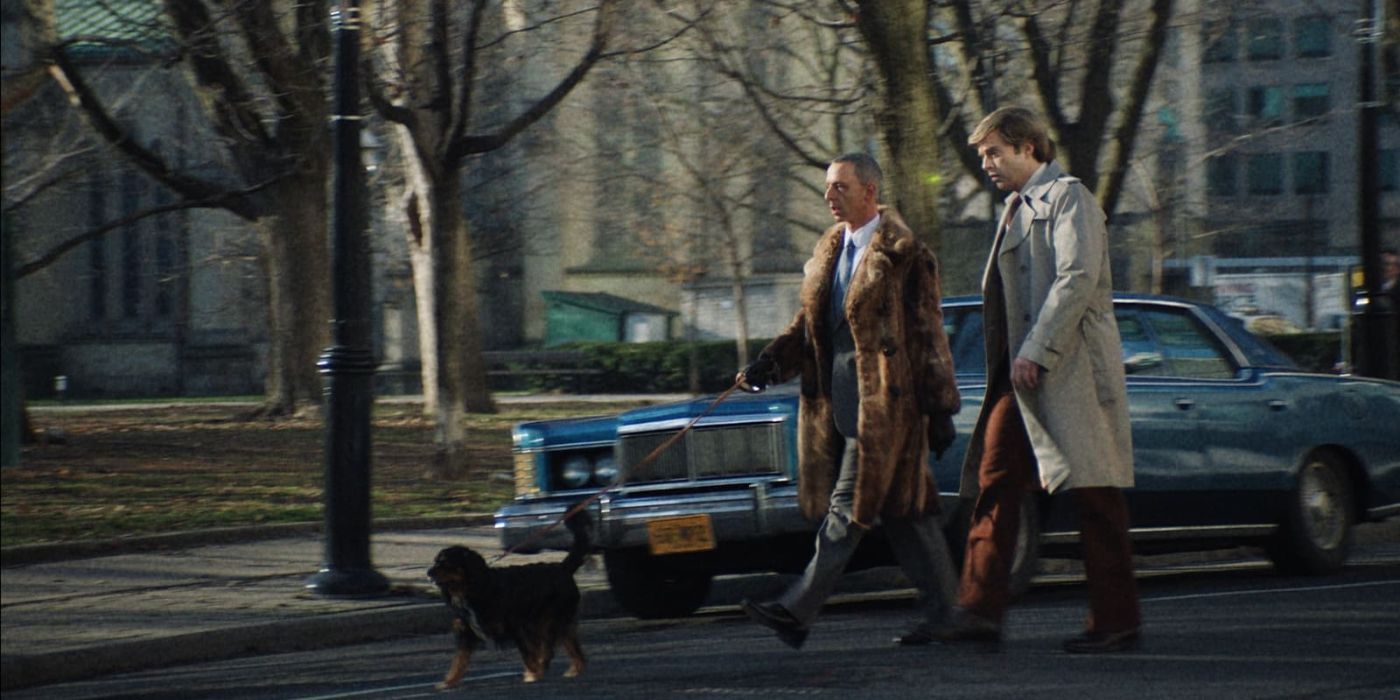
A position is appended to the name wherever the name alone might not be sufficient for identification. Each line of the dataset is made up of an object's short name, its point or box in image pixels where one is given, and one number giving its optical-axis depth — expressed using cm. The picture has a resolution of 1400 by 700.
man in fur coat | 1398
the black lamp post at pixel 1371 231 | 2887
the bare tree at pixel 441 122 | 3247
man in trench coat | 1363
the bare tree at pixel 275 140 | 3656
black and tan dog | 1375
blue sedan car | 1731
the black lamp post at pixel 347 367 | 1980
